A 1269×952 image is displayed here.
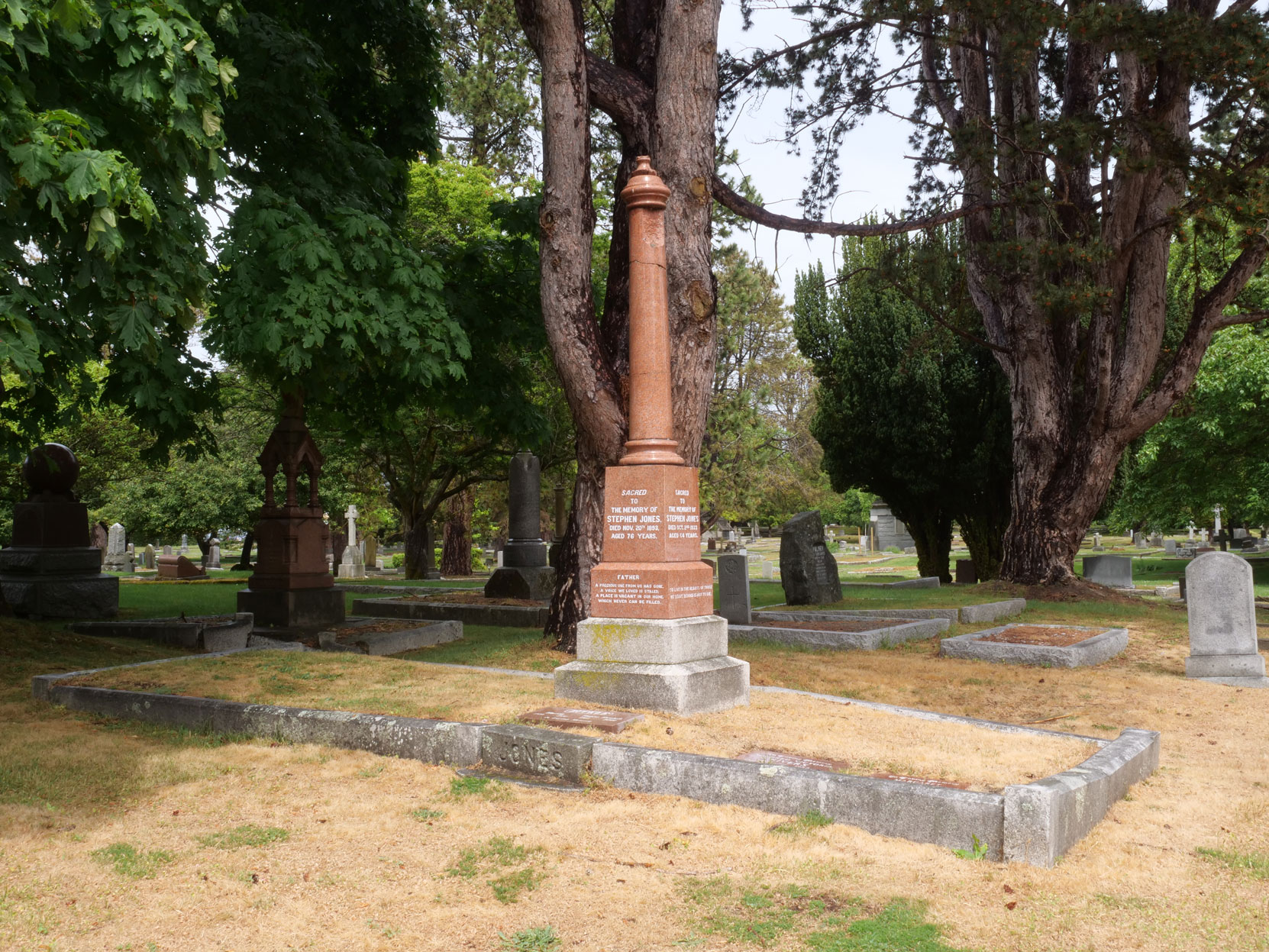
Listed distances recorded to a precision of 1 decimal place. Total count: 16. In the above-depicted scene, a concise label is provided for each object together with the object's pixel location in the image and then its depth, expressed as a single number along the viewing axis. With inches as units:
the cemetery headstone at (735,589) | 525.0
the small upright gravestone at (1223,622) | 370.9
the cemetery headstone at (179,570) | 1091.3
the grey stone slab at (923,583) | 775.7
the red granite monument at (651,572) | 272.4
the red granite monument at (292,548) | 504.1
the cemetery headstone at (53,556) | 528.4
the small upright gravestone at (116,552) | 1314.0
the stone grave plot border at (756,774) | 177.8
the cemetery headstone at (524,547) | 650.8
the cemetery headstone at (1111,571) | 907.4
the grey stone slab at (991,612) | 521.7
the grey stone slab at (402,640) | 448.5
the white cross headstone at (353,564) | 1169.4
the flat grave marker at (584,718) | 241.6
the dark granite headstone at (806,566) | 604.4
